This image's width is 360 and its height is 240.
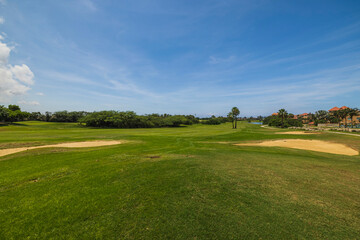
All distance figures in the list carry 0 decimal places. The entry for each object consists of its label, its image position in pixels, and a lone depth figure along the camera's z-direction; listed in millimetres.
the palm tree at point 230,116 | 83719
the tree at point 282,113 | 77581
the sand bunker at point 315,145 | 17734
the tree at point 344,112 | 75819
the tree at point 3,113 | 62938
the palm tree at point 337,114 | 80375
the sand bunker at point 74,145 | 13845
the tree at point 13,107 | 83562
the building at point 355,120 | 93938
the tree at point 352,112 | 72688
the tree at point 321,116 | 106756
